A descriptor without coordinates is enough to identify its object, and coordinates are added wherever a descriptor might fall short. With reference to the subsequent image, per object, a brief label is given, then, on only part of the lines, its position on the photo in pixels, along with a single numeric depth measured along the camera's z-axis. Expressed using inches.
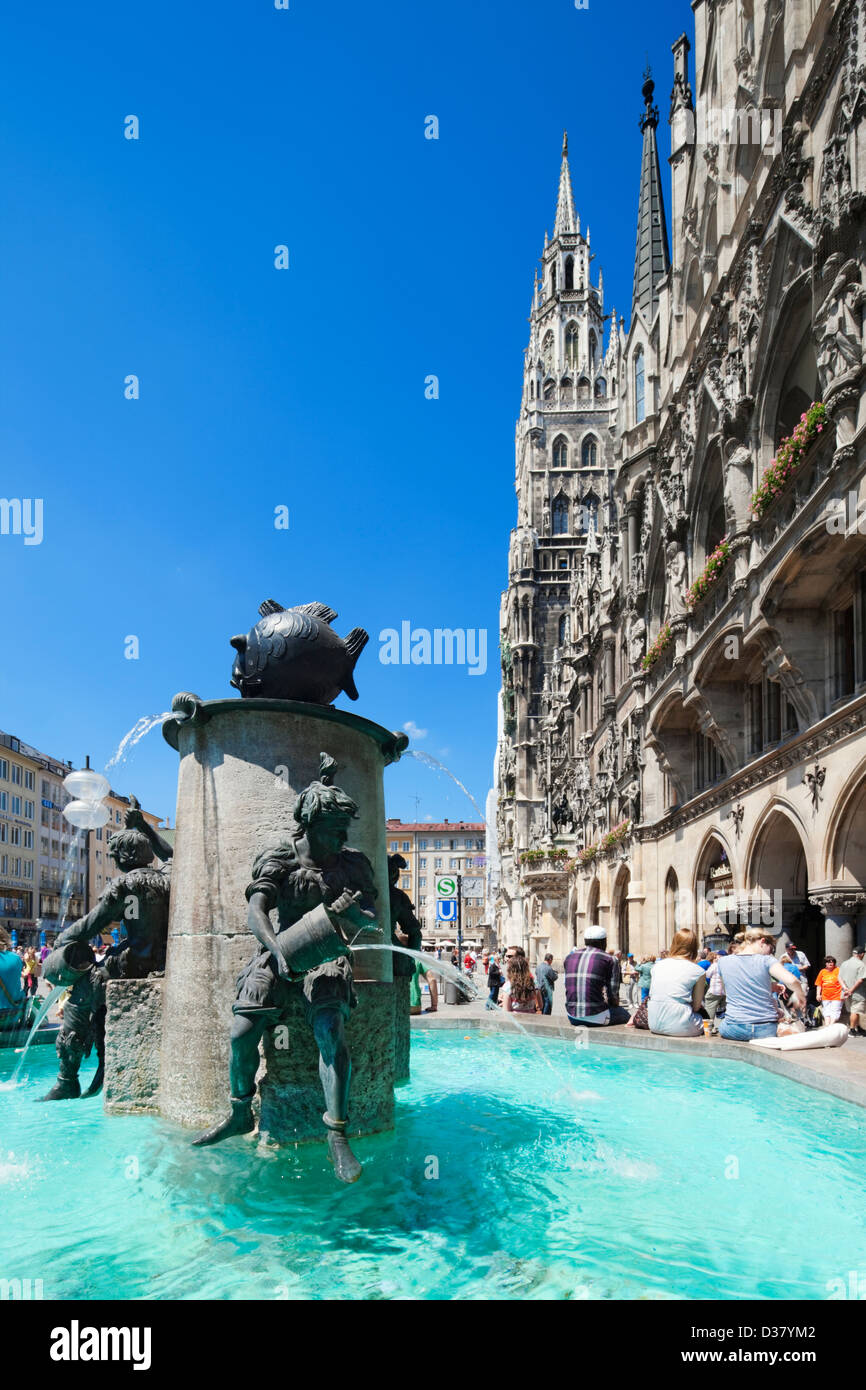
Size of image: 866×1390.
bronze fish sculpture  271.9
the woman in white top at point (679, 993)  434.9
